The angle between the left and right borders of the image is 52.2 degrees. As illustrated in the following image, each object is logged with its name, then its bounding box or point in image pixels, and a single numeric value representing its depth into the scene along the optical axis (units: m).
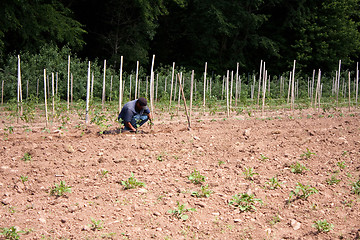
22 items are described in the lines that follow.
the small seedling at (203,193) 4.06
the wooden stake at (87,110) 8.33
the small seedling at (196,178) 4.41
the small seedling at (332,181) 4.37
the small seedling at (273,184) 4.26
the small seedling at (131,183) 4.25
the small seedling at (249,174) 4.52
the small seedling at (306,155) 5.27
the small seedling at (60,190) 4.11
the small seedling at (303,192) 3.96
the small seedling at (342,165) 4.82
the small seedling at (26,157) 5.22
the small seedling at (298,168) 4.73
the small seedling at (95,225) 3.39
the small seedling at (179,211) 3.65
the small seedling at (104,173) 4.60
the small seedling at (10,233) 3.17
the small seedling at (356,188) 4.12
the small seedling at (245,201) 3.83
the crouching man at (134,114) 7.10
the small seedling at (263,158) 5.25
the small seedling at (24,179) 4.46
